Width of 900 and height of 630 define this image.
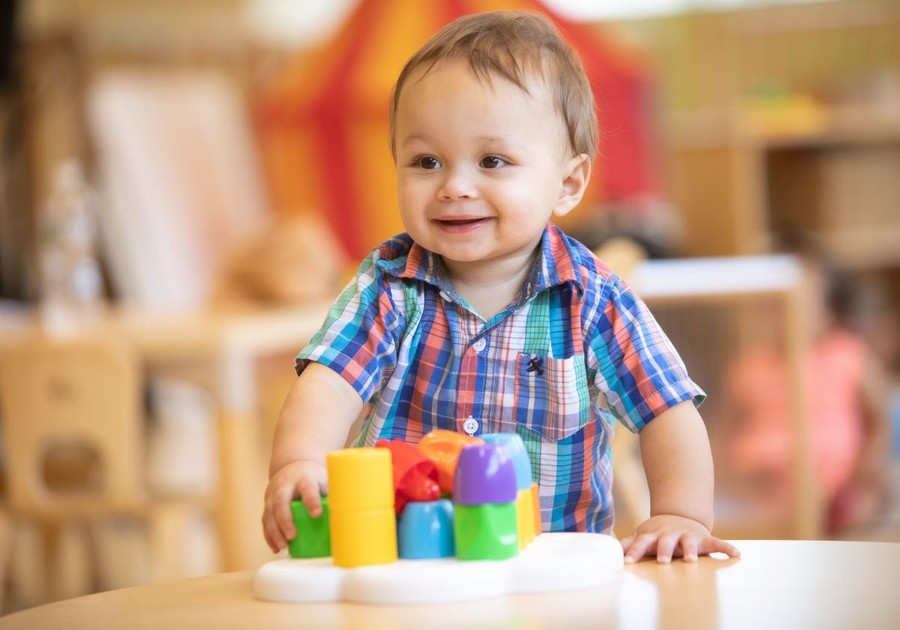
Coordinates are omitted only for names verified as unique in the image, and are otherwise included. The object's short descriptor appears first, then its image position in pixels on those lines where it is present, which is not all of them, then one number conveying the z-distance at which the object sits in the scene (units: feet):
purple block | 4.97
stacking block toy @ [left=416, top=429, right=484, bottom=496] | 5.10
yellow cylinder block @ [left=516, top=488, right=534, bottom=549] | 5.10
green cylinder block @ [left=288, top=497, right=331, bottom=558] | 5.12
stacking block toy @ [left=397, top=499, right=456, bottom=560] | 5.04
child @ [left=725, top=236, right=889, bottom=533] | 14.05
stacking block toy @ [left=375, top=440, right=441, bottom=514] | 5.07
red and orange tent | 21.87
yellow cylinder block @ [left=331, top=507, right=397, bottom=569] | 5.00
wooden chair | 10.18
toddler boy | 5.66
